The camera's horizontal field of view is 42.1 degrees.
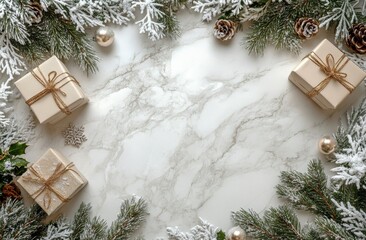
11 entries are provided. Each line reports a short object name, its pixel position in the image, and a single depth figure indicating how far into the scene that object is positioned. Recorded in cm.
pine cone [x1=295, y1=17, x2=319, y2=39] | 169
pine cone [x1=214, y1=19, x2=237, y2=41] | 173
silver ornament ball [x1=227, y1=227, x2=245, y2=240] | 164
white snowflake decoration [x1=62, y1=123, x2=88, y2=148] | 177
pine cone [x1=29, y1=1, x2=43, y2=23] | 171
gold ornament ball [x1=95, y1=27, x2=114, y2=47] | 175
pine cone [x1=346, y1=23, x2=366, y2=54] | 167
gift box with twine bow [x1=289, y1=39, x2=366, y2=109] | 164
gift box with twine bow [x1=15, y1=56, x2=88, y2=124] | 168
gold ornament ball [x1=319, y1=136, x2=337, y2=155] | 167
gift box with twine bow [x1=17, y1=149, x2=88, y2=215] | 167
